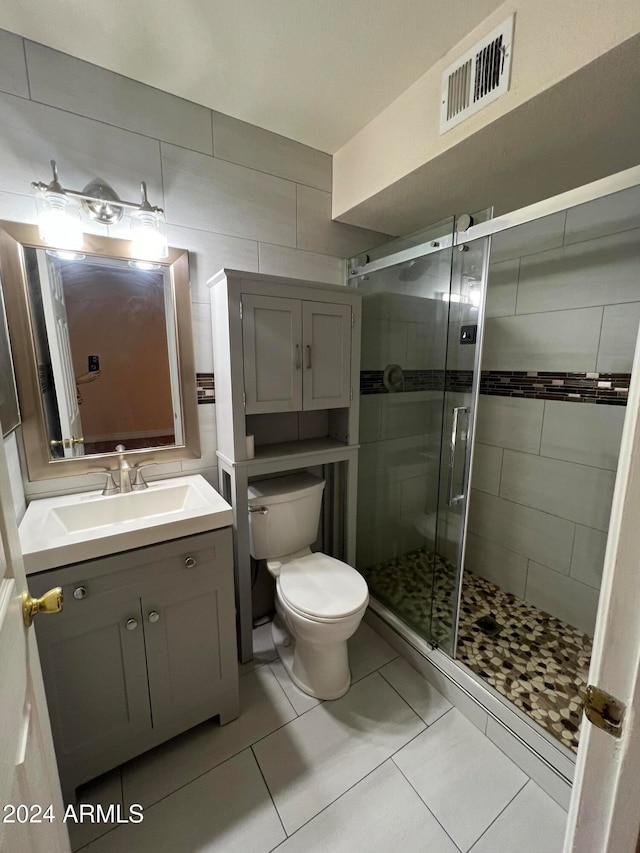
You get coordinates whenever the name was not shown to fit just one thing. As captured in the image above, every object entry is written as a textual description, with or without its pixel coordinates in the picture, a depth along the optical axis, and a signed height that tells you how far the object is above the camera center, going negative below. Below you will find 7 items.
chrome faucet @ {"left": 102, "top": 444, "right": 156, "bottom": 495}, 1.47 -0.48
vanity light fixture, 1.26 +0.54
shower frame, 1.10 -1.28
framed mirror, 1.31 +0.03
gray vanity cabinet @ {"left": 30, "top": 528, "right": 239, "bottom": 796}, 1.08 -0.93
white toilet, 1.41 -0.93
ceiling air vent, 1.07 +0.88
